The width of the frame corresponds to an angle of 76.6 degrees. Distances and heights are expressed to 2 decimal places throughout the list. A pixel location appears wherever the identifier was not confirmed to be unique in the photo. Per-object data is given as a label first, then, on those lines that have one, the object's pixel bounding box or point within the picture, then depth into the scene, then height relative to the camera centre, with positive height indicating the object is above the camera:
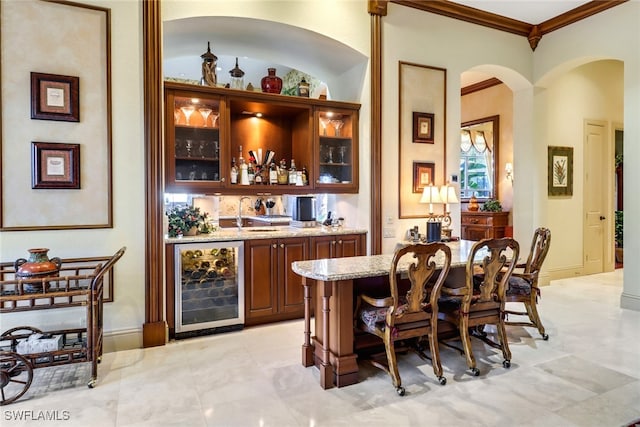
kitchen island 2.77 -0.73
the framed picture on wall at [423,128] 4.94 +0.98
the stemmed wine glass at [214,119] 4.14 +0.92
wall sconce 7.25 +0.66
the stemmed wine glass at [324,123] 4.74 +0.99
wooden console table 6.95 -0.30
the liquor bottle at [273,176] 4.57 +0.36
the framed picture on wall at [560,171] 6.17 +0.55
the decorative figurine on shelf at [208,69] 4.19 +1.44
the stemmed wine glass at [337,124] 4.82 +0.99
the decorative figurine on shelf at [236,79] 4.39 +1.41
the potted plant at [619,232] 7.46 -0.48
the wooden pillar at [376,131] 4.63 +0.89
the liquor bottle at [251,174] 4.47 +0.38
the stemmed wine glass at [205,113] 4.11 +0.97
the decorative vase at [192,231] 4.04 -0.23
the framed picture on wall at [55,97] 3.23 +0.91
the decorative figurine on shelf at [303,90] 4.77 +1.40
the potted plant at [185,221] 4.01 -0.12
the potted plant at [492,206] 7.05 +0.02
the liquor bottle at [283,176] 4.63 +0.37
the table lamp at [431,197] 4.78 +0.12
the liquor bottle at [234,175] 4.34 +0.36
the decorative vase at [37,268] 2.79 -0.41
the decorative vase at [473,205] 7.39 +0.04
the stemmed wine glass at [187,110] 4.02 +0.98
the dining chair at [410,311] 2.66 -0.73
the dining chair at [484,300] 2.96 -0.72
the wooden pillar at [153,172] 3.55 +0.33
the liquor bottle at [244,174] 4.38 +0.37
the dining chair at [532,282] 3.68 -0.69
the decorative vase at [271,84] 4.59 +1.41
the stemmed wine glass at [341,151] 4.86 +0.68
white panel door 6.59 +0.16
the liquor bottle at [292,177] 4.67 +0.36
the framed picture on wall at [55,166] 3.25 +0.36
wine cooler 3.83 -0.78
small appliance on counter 4.91 -0.04
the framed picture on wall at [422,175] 4.98 +0.40
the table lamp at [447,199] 4.84 +0.10
